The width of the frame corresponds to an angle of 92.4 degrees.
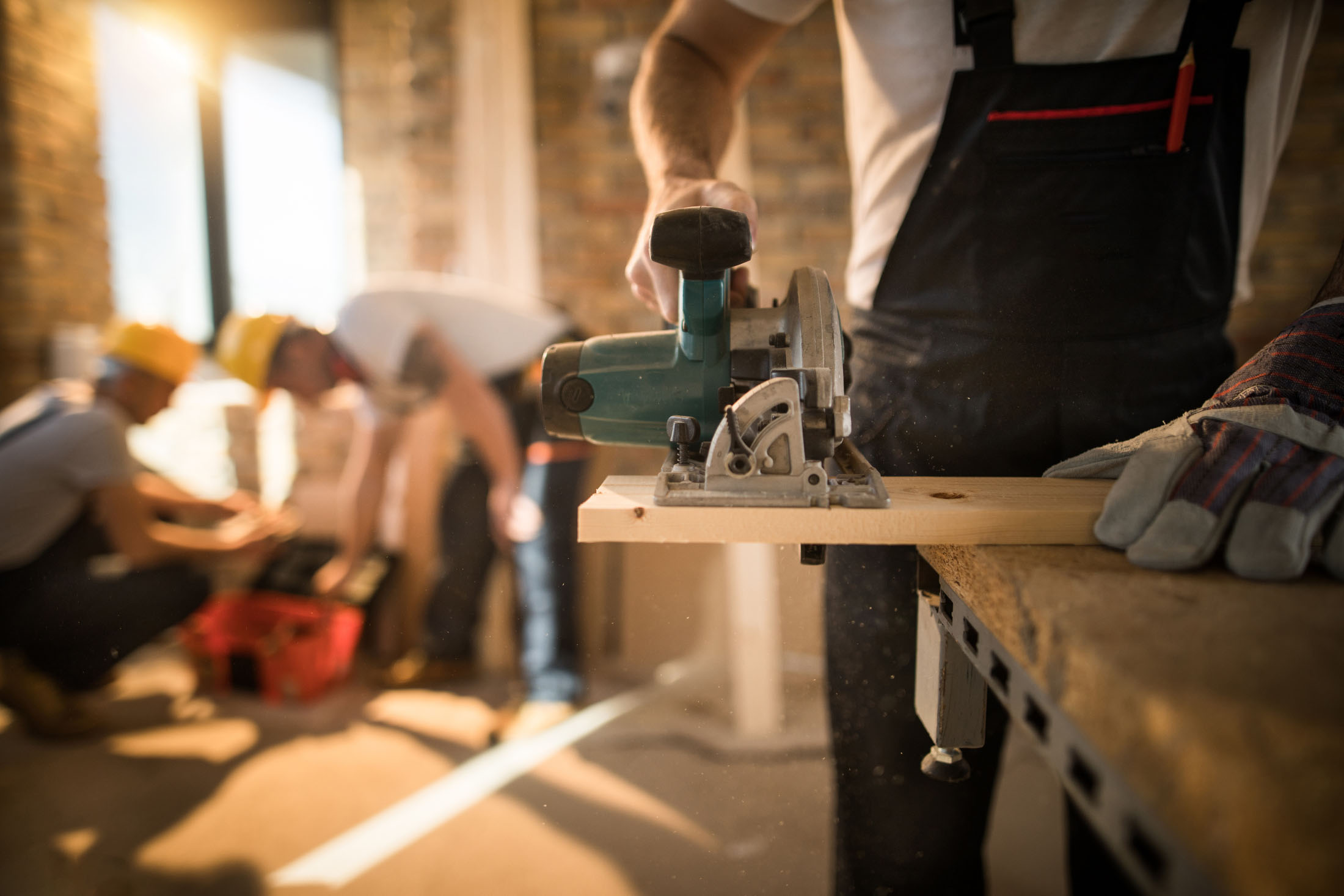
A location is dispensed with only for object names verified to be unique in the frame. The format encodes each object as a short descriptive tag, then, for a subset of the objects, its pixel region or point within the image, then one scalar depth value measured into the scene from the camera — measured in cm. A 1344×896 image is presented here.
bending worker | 214
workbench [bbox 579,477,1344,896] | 29
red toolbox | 220
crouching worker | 185
